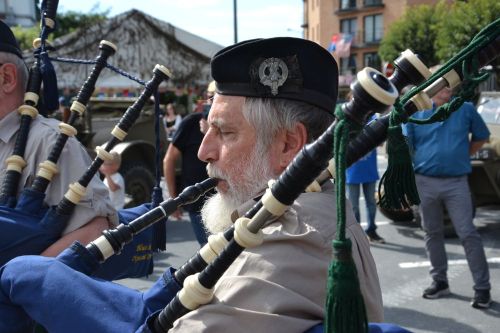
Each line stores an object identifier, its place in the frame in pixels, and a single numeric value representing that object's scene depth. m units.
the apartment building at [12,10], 35.61
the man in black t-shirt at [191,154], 4.70
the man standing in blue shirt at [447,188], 4.64
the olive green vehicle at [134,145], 8.15
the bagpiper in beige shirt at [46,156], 2.16
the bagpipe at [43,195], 2.01
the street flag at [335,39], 43.90
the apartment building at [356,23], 50.16
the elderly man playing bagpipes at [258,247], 1.19
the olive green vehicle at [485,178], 6.88
